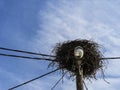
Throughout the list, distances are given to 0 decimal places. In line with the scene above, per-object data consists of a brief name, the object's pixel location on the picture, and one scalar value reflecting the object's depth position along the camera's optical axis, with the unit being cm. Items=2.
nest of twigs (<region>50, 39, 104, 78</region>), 1066
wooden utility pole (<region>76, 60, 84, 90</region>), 897
